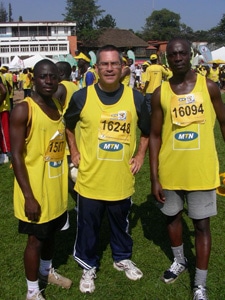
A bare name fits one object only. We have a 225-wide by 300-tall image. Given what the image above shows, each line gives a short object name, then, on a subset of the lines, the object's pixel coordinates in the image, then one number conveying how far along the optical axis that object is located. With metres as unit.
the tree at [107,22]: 105.75
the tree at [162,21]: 128.38
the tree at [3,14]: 124.04
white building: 71.06
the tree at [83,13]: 97.12
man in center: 3.04
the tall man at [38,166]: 2.71
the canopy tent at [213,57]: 31.46
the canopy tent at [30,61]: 31.95
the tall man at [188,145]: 2.91
